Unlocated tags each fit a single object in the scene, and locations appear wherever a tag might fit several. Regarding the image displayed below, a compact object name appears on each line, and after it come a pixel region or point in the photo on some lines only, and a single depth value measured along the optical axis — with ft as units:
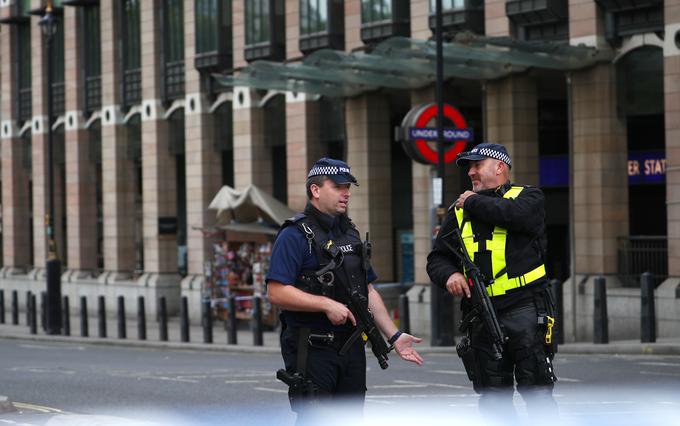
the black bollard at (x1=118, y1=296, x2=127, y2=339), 103.58
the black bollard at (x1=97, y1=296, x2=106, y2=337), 106.22
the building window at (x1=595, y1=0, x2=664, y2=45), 83.56
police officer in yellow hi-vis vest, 28.86
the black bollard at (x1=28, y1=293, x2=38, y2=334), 114.72
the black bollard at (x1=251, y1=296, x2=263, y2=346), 89.51
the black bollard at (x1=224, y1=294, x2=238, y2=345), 92.12
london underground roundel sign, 79.87
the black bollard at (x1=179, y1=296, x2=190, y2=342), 97.49
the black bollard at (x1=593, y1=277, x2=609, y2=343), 73.00
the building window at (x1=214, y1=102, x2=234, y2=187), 122.83
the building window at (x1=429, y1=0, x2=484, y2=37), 94.38
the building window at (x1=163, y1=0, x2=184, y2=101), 127.44
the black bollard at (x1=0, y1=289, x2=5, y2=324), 129.39
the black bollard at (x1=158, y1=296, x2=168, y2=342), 98.43
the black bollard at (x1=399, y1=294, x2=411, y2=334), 82.89
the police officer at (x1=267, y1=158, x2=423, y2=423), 26.68
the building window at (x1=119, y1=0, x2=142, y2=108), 134.31
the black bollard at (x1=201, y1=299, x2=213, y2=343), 94.89
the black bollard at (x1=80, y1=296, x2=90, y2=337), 108.06
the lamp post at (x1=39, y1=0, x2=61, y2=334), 111.55
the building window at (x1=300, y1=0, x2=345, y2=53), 107.24
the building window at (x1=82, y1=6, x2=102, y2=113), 141.18
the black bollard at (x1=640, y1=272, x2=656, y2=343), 69.82
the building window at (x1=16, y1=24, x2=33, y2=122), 157.28
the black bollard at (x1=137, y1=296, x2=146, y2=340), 101.35
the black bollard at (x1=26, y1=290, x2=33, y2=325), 117.29
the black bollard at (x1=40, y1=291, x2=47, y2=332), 115.85
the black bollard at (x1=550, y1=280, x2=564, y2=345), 76.54
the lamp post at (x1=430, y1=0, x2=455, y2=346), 78.48
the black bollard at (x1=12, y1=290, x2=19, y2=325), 126.12
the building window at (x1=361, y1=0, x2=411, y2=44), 100.58
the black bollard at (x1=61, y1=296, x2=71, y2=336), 111.04
